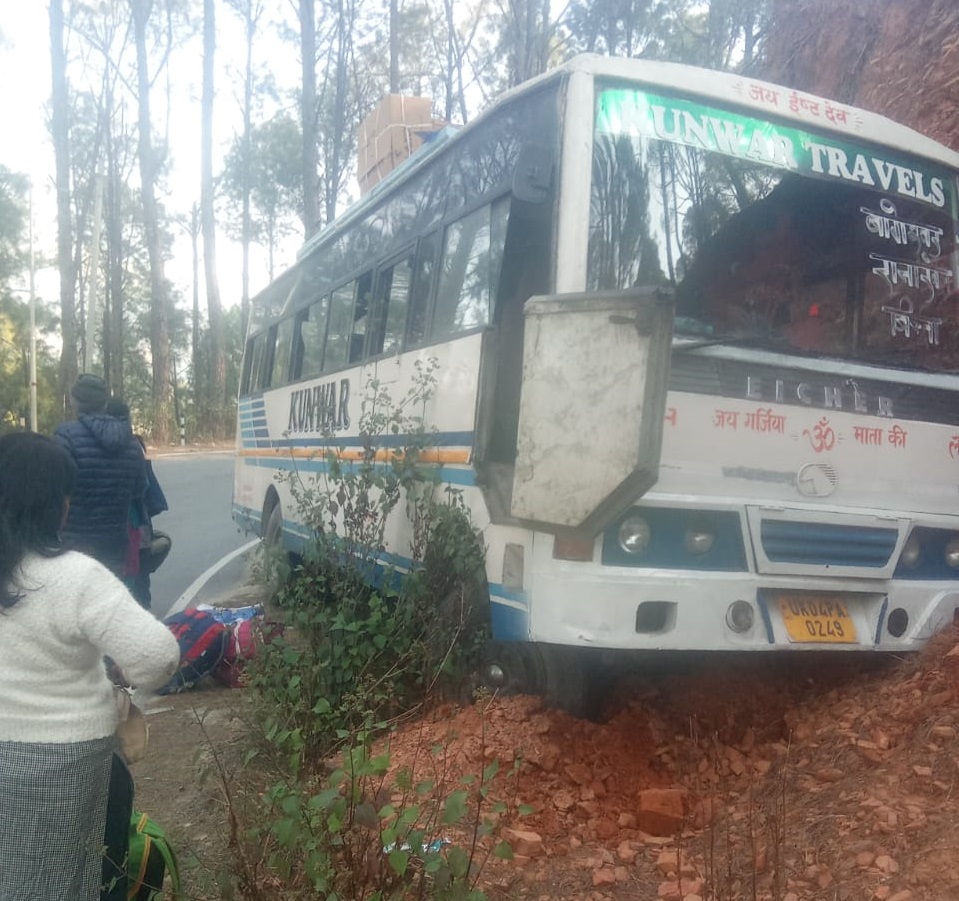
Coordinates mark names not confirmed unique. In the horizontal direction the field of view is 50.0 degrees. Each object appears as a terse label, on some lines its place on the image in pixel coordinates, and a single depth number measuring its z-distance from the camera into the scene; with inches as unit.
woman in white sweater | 103.4
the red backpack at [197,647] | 254.8
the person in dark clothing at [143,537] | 247.8
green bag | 120.9
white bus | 157.5
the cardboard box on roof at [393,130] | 398.9
